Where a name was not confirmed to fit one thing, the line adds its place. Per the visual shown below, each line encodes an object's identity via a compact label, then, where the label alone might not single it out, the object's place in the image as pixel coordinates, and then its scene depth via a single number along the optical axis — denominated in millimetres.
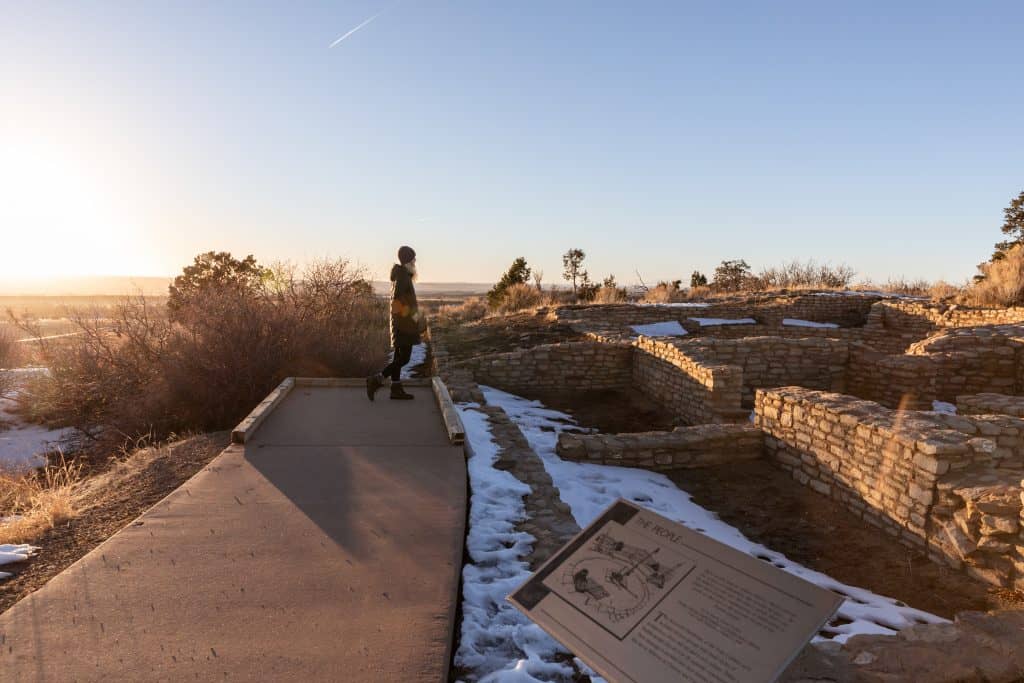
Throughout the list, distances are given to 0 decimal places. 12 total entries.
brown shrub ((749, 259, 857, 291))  29953
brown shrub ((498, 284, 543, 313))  26109
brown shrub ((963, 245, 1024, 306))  15391
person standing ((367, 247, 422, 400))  7000
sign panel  1866
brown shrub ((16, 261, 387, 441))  8523
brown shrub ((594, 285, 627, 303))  24281
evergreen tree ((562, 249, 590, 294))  32184
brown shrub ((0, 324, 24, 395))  16750
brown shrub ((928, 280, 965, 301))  18083
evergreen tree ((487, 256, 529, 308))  30719
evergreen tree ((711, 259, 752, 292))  32184
